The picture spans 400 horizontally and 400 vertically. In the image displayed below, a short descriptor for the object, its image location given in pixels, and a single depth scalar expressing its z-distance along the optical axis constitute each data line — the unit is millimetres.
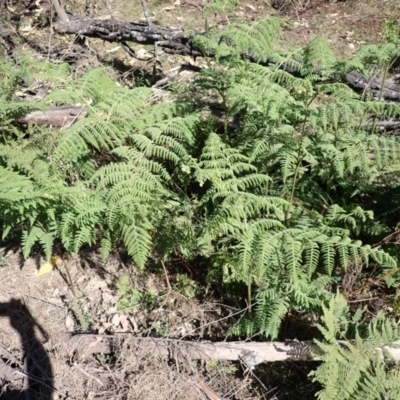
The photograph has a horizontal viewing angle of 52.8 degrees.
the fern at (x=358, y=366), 2262
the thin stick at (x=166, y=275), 3349
